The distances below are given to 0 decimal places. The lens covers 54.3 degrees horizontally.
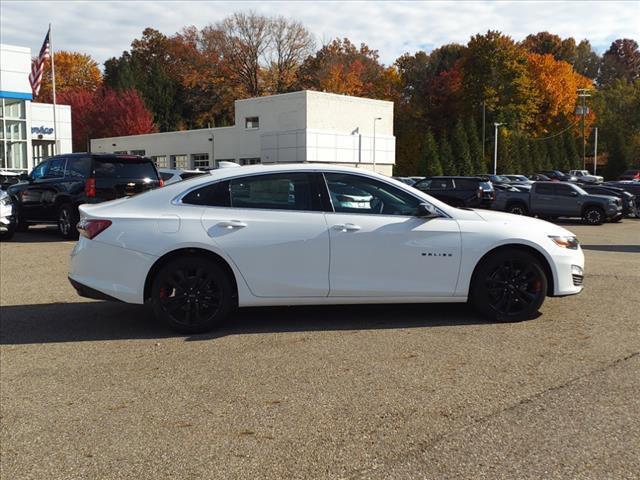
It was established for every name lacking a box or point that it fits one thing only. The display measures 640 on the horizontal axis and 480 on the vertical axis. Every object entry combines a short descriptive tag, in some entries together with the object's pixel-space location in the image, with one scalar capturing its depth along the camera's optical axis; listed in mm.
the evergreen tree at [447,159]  59969
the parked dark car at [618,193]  23953
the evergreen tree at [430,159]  57906
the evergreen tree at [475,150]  62219
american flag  32312
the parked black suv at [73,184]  13234
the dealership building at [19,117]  33688
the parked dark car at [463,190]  22922
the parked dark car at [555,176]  42994
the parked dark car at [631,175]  55188
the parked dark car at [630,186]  26036
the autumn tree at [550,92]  73125
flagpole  36688
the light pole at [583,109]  64581
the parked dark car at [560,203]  22500
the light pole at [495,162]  59562
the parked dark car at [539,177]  49812
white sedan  5773
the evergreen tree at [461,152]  60375
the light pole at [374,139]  48688
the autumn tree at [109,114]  70625
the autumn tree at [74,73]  77500
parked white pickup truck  45656
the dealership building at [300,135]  44812
